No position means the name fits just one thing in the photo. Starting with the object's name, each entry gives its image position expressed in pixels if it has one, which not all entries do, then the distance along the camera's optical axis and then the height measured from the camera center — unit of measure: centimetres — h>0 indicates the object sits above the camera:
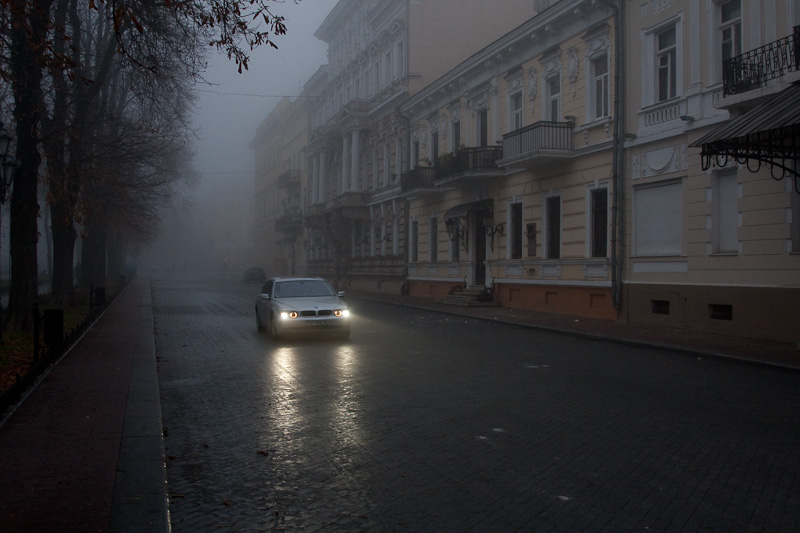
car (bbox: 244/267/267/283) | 6112 -75
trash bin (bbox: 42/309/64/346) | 1099 -99
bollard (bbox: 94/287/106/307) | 2202 -99
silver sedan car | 1512 -95
